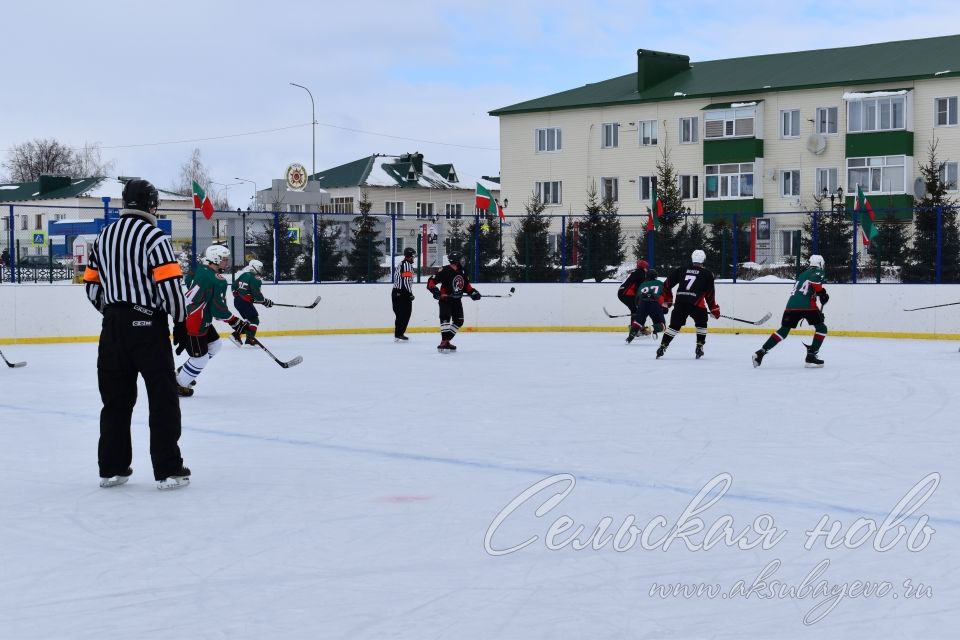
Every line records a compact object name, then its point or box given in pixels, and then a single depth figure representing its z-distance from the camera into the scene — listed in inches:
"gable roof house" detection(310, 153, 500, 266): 2546.8
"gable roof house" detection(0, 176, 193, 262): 2532.0
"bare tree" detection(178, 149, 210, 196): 3004.9
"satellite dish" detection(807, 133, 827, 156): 1539.1
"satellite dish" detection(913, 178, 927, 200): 1443.4
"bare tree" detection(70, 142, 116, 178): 3255.4
